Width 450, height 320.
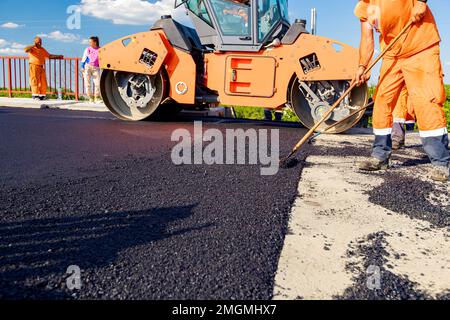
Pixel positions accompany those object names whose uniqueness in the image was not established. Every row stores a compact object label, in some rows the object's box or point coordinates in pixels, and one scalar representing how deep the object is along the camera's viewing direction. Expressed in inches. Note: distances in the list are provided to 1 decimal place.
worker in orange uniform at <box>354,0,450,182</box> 129.8
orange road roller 222.8
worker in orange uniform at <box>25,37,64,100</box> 460.4
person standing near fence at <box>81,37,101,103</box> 399.5
